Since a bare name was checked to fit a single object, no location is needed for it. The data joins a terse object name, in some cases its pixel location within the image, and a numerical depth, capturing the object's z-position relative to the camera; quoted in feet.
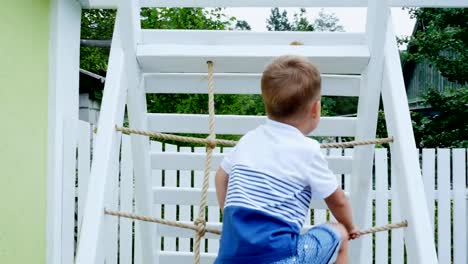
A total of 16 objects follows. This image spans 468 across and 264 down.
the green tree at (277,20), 116.90
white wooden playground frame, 6.08
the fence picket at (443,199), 11.84
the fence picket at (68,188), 8.60
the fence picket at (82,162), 9.23
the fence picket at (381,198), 11.81
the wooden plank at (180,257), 9.59
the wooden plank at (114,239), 9.73
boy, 5.15
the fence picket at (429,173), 11.73
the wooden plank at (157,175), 11.77
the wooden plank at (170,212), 11.83
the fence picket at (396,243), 11.73
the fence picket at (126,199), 10.86
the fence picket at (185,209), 12.00
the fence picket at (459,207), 11.82
